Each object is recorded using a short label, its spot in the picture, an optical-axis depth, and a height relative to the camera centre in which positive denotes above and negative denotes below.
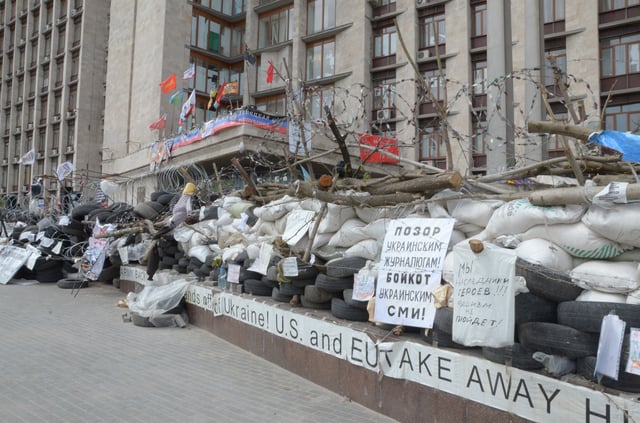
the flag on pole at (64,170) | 19.25 +2.44
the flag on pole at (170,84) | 26.16 +7.91
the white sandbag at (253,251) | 6.55 -0.24
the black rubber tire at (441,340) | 3.68 -0.80
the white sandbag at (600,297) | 2.97 -0.37
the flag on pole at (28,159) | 22.36 +3.34
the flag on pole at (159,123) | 29.17 +6.54
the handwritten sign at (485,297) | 3.15 -0.41
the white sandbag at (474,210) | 4.01 +0.21
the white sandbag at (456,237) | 4.18 -0.02
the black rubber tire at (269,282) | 6.13 -0.62
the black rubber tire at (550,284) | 3.19 -0.31
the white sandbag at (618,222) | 3.01 +0.09
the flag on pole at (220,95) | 21.98 +6.20
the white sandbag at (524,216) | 3.38 +0.14
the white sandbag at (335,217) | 5.38 +0.19
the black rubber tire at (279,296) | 5.85 -0.75
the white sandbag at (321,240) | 5.59 -0.07
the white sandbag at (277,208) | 6.51 +0.35
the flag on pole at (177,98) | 26.37 +7.32
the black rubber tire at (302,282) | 5.50 -0.54
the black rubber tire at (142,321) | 7.66 -1.39
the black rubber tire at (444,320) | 3.58 -0.62
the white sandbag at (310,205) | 6.01 +0.36
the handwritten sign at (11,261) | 12.75 -0.77
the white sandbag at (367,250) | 4.95 -0.16
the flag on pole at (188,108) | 22.50 +5.83
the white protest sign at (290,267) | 5.44 -0.37
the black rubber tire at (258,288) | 6.45 -0.72
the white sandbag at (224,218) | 8.31 +0.26
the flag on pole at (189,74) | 23.07 +7.56
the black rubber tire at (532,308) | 3.26 -0.48
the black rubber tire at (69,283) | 12.12 -1.26
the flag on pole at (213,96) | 24.75 +6.93
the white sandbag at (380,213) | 4.77 +0.22
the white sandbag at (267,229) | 6.86 +0.06
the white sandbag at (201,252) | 8.11 -0.32
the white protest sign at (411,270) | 3.91 -0.29
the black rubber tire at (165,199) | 11.03 +0.76
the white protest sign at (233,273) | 6.81 -0.56
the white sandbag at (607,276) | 2.97 -0.25
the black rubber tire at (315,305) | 5.40 -0.78
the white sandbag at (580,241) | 3.23 -0.03
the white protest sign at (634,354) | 2.64 -0.63
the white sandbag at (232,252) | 6.95 -0.28
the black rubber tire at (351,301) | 4.61 -0.63
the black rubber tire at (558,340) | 2.94 -0.64
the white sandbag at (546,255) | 3.37 -0.13
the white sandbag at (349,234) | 5.21 +0.00
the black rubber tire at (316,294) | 5.29 -0.65
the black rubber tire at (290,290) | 5.62 -0.64
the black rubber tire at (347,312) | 4.70 -0.75
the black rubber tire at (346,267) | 4.84 -0.32
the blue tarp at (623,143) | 3.22 +0.62
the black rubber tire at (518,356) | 3.15 -0.78
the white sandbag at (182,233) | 8.73 +0.00
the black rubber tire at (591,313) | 2.76 -0.45
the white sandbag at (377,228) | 4.86 +0.06
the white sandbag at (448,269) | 3.81 -0.27
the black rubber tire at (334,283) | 4.91 -0.49
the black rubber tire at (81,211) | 12.44 +0.53
